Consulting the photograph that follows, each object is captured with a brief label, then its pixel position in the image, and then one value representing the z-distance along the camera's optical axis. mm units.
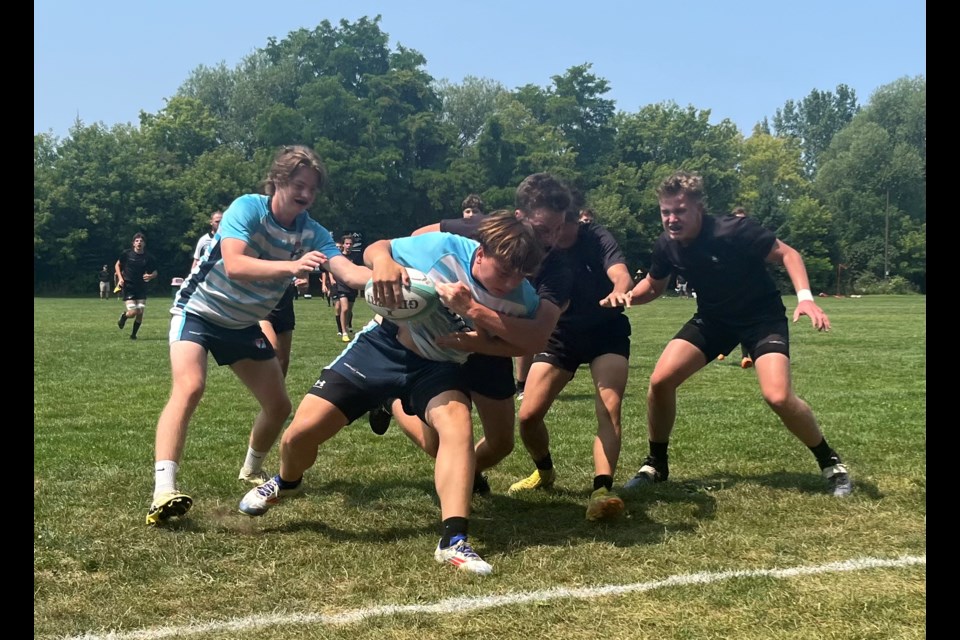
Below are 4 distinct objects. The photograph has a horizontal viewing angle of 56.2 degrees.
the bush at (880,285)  62406
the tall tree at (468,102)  80375
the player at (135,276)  18391
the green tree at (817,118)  120000
